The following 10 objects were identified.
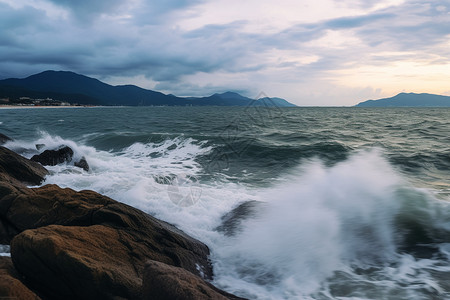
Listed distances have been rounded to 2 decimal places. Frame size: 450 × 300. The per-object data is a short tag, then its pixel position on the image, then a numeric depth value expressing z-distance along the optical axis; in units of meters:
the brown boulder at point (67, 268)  3.31
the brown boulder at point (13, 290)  2.83
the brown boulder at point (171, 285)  3.05
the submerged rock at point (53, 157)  12.05
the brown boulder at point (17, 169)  8.34
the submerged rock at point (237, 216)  6.39
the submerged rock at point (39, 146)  15.42
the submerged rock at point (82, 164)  11.72
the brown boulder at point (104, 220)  4.45
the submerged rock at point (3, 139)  15.97
